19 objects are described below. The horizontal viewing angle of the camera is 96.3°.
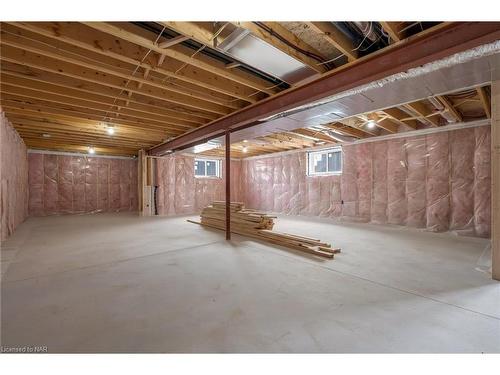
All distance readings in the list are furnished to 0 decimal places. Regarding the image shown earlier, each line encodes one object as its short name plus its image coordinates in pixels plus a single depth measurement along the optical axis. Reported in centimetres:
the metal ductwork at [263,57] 211
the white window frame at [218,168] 987
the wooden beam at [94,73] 236
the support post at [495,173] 231
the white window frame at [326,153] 664
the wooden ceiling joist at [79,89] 281
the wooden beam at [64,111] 372
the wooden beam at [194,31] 192
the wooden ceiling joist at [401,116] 423
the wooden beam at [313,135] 553
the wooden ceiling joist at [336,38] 192
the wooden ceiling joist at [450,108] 344
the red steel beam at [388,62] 182
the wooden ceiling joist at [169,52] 194
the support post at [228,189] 421
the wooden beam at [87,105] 330
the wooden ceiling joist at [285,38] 196
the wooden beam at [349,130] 519
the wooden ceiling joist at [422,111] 374
